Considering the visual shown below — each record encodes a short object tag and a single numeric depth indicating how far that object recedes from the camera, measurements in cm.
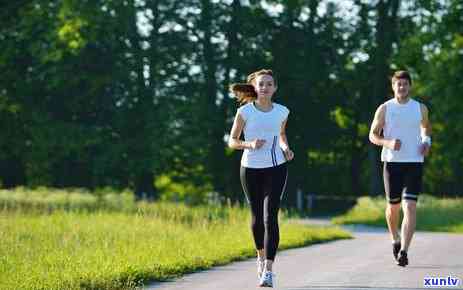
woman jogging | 1693
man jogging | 1980
